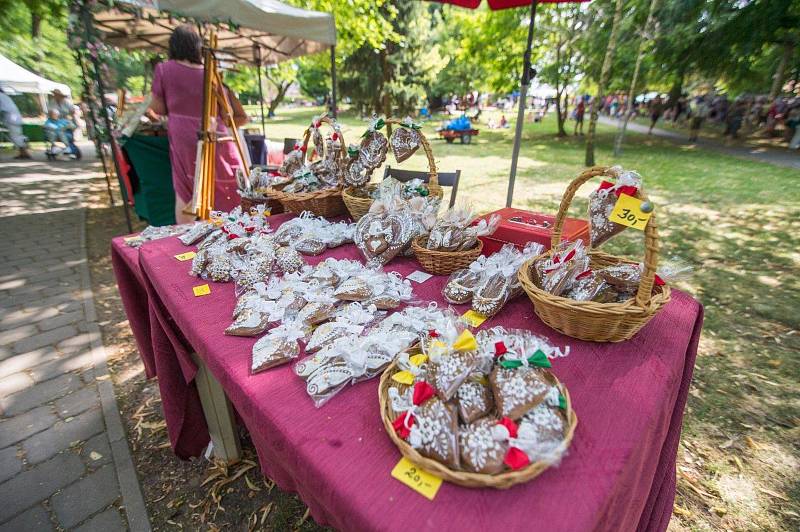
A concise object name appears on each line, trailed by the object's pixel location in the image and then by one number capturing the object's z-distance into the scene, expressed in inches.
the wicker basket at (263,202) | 102.5
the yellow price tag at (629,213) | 43.5
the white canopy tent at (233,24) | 138.8
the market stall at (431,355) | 29.3
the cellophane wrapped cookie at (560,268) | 48.6
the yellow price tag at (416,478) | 28.8
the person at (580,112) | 635.5
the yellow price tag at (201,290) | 60.7
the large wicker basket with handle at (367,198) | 83.2
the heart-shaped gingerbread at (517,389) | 31.4
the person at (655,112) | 651.5
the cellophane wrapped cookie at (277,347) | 42.9
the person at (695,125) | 559.1
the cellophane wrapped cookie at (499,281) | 52.5
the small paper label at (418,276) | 64.5
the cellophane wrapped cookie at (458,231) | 65.6
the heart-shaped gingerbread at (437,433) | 29.7
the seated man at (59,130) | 409.7
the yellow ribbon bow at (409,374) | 36.5
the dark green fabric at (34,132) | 555.8
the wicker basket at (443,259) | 63.5
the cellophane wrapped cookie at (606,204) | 46.5
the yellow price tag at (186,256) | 73.5
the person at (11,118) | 370.0
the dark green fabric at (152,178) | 175.0
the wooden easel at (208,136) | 108.7
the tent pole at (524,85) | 132.4
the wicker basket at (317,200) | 89.3
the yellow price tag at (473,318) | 51.2
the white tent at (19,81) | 461.7
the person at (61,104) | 389.7
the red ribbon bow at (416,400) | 31.9
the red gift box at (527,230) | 67.7
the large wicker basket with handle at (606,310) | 41.9
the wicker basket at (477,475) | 27.5
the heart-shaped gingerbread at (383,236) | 68.8
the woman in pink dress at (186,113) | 132.3
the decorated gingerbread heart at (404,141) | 83.0
